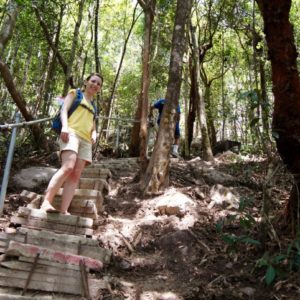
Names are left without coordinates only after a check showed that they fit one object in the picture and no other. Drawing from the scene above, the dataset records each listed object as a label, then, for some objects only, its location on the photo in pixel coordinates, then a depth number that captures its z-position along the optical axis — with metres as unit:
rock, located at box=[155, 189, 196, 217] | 4.96
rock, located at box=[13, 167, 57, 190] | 6.01
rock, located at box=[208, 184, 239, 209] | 5.37
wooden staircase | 3.16
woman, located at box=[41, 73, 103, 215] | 3.95
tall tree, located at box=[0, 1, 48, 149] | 6.81
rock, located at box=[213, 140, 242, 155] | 12.76
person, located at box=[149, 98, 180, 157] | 8.09
